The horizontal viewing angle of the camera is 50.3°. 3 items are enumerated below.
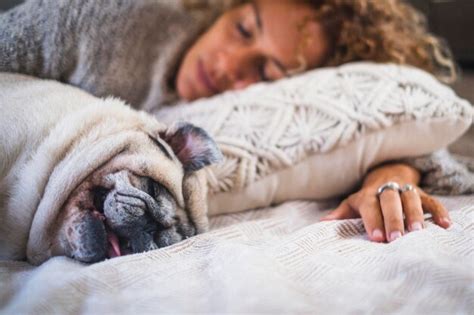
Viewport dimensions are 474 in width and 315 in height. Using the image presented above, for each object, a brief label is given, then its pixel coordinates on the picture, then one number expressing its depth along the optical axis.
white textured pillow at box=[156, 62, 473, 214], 0.65
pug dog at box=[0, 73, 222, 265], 0.45
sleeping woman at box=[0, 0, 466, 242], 0.54
